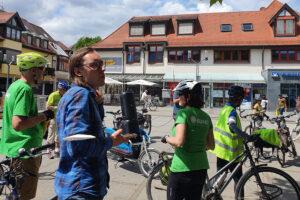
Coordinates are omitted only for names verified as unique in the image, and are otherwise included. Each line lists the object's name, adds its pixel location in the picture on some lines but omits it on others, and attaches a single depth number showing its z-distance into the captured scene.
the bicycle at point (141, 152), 4.67
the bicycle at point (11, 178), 2.36
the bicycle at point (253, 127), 6.29
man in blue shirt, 1.48
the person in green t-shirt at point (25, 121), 2.31
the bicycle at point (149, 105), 21.26
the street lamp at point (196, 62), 25.36
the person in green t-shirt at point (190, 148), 2.35
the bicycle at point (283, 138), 5.81
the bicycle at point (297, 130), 8.51
